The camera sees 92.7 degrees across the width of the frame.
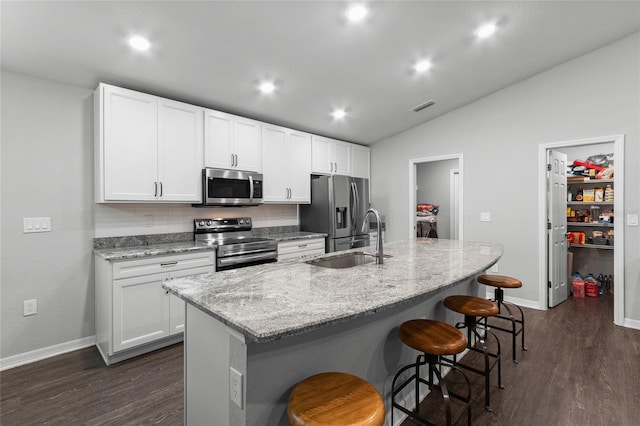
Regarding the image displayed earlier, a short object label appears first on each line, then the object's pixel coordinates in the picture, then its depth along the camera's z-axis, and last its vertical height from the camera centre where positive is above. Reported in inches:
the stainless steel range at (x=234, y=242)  126.0 -14.0
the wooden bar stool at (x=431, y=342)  60.2 -26.9
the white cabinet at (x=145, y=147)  105.8 +24.3
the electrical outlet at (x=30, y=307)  101.9 -31.8
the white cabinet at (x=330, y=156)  181.9 +34.4
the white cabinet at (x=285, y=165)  156.0 +25.0
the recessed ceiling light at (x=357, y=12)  90.1 +60.0
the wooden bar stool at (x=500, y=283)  105.0 -25.5
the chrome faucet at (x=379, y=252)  84.0 -11.4
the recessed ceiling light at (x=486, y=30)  109.1 +65.6
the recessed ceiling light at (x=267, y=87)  125.4 +52.0
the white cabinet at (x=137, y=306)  99.0 -32.4
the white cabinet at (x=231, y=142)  132.7 +31.9
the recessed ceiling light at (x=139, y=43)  90.3 +51.0
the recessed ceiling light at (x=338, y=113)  159.2 +51.9
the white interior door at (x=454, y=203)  274.1 +6.6
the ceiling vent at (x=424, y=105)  163.9 +57.7
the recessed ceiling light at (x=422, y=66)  125.6 +60.7
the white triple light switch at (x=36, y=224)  101.7 -4.0
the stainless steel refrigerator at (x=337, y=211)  171.9 +0.0
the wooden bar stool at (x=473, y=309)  78.2 -27.1
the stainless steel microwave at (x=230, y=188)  129.7 +10.7
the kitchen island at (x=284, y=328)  45.3 -21.0
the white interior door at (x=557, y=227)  154.6 -9.0
